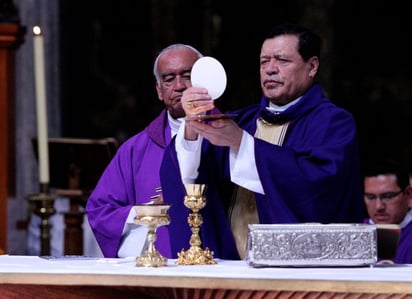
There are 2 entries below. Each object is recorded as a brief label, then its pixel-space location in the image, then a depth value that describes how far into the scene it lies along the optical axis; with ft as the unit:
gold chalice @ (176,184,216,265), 29.43
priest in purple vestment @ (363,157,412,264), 47.60
